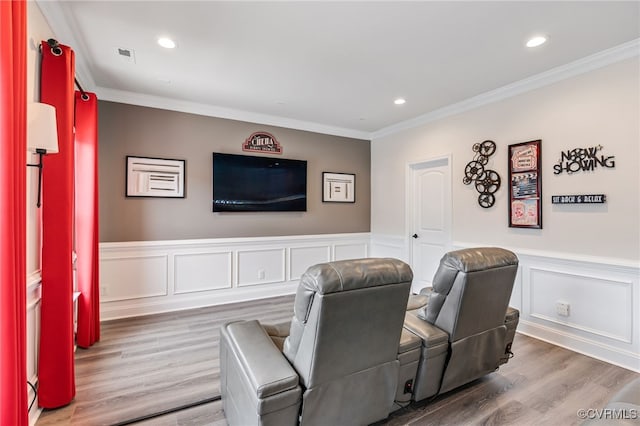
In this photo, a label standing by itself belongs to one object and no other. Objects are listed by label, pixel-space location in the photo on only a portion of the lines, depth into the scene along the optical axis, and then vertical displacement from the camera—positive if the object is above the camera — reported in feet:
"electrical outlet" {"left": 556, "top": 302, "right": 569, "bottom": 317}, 9.89 -3.24
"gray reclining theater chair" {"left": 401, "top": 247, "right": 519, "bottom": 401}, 6.21 -2.37
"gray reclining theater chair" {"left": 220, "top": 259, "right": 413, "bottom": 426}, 4.53 -2.42
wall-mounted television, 14.02 +1.36
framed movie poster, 10.69 +0.91
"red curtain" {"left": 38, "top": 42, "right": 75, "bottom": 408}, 6.61 -0.84
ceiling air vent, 9.01 +4.80
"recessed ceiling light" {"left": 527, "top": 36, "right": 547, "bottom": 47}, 8.30 +4.71
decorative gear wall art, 12.09 +1.47
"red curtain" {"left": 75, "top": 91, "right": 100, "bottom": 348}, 9.23 +0.03
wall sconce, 5.63 +1.57
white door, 14.37 -0.25
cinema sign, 14.82 +3.37
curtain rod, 6.66 +3.66
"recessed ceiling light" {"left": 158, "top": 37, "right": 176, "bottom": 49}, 8.43 +4.79
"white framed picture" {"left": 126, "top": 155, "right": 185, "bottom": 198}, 12.40 +1.45
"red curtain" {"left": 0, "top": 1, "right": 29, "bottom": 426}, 4.34 +0.03
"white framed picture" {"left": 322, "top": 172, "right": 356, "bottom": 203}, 16.98 +1.36
